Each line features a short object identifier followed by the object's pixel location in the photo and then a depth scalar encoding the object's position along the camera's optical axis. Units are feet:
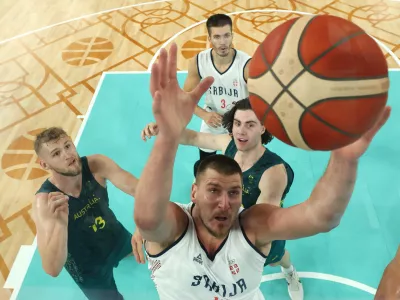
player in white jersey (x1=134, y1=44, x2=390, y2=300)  5.11
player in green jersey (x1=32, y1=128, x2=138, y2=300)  7.51
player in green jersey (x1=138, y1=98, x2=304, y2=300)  8.41
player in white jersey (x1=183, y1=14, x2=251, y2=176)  12.05
